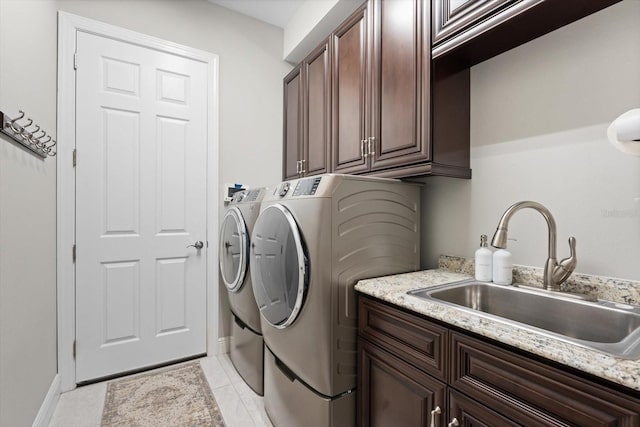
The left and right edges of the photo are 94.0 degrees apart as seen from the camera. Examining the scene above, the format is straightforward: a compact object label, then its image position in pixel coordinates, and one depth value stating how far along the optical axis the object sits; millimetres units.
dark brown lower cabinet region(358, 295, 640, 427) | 652
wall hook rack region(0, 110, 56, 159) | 1202
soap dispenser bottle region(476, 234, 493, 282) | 1369
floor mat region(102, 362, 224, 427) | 1698
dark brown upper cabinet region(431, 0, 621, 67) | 1089
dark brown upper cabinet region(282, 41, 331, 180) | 2082
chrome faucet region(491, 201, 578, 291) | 1171
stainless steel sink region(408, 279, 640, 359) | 953
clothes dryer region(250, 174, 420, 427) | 1297
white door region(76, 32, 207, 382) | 2072
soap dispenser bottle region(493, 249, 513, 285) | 1306
